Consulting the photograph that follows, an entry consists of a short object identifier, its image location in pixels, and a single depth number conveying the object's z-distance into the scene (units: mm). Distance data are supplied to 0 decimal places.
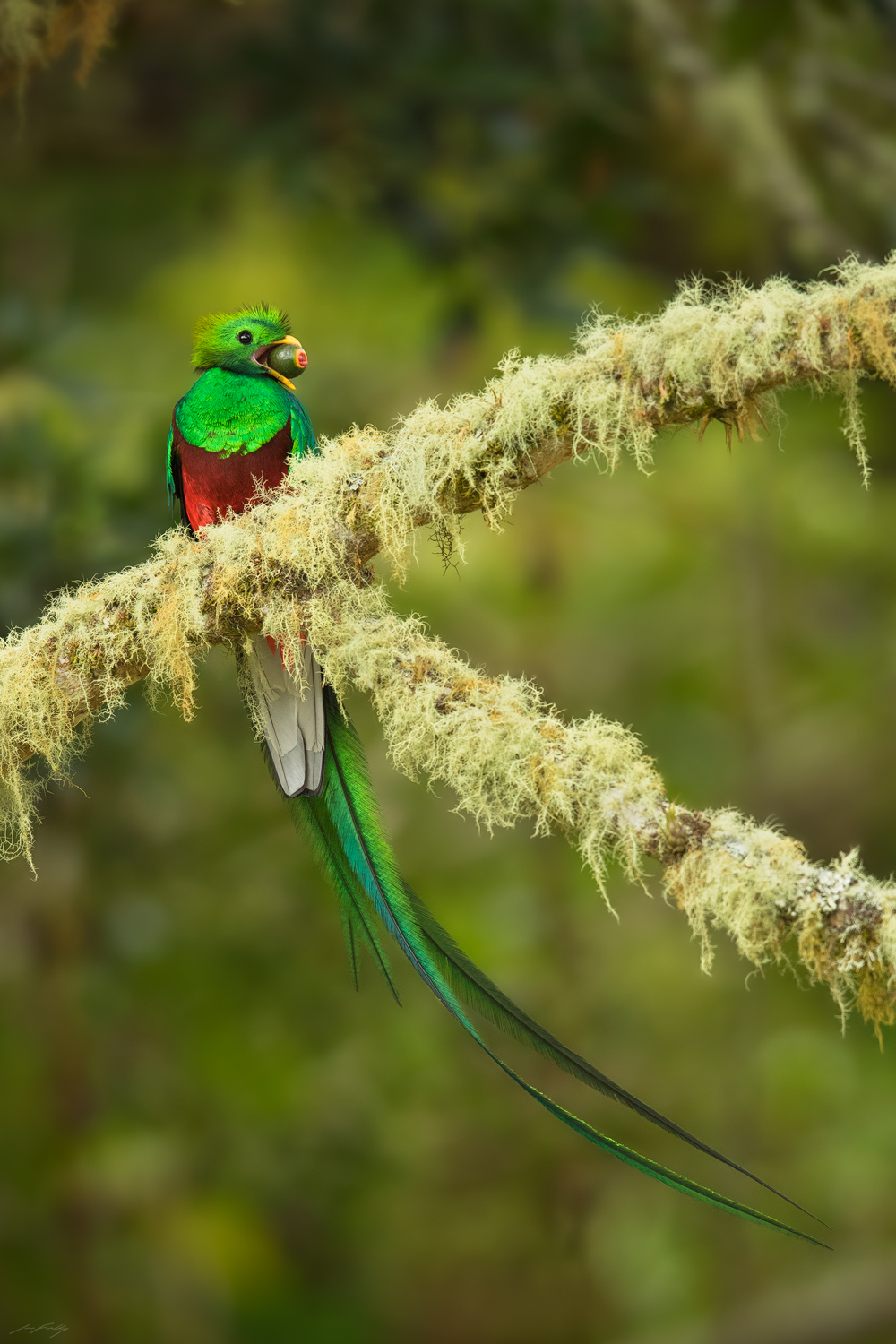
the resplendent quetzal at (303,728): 11406
